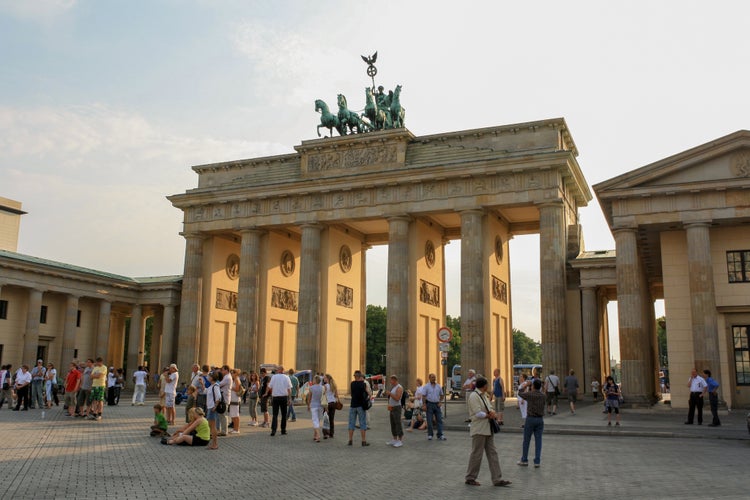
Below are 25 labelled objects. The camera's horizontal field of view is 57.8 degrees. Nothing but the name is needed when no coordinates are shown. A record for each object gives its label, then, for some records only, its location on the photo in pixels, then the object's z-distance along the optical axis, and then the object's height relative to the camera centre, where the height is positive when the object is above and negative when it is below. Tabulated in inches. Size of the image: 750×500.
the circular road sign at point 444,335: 996.2 +39.8
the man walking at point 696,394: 888.9 -37.6
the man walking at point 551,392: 1078.4 -45.0
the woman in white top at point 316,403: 748.6 -47.3
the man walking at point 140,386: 1226.0 -49.8
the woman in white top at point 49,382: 1179.3 -42.4
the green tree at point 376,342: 4065.5 +116.3
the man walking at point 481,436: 475.2 -52.3
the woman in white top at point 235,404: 808.9 -53.1
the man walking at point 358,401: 728.3 -42.0
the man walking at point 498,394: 928.3 -42.2
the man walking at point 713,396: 866.8 -38.9
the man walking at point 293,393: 998.4 -54.2
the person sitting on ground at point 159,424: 734.5 -69.4
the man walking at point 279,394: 796.6 -38.8
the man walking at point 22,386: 1061.8 -44.1
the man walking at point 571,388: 1113.4 -39.9
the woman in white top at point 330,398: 769.0 -41.8
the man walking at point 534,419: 563.5 -46.4
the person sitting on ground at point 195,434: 676.7 -73.5
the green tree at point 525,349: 6545.3 +135.0
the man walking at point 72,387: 978.7 -41.0
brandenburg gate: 1606.8 +328.9
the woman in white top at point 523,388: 803.3 -33.7
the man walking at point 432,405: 788.6 -49.3
